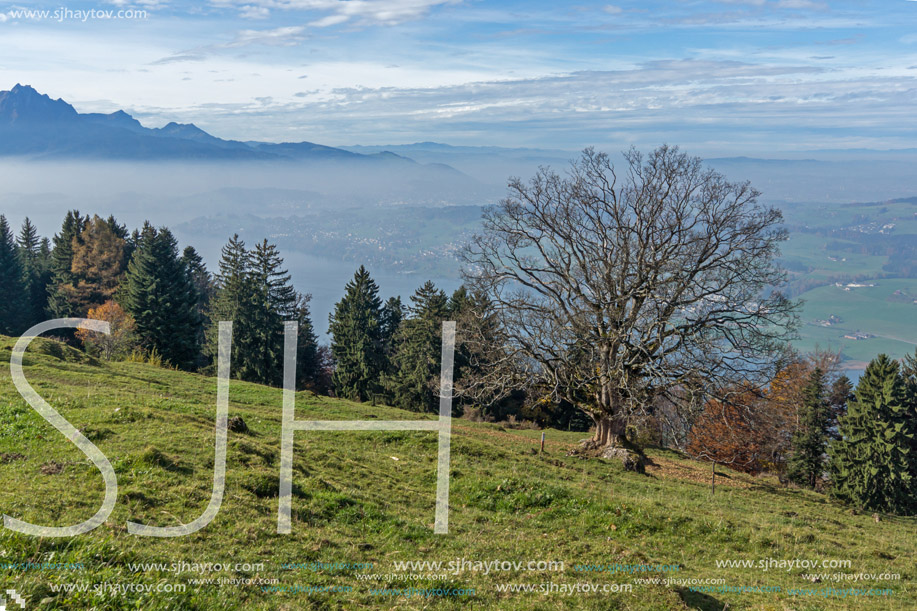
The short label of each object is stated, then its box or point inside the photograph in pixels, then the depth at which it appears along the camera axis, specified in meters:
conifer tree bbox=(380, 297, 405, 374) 64.06
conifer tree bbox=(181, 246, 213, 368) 67.25
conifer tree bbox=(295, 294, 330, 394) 61.59
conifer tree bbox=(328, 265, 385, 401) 58.22
